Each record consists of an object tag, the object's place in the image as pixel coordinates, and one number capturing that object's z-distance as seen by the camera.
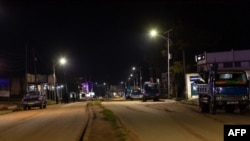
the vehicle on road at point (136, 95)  70.58
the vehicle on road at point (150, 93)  54.73
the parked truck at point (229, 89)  24.72
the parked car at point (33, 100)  43.91
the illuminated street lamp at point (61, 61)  67.43
